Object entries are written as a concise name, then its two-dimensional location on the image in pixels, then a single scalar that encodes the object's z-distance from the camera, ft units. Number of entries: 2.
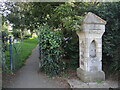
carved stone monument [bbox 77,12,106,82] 16.37
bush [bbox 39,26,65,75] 19.30
